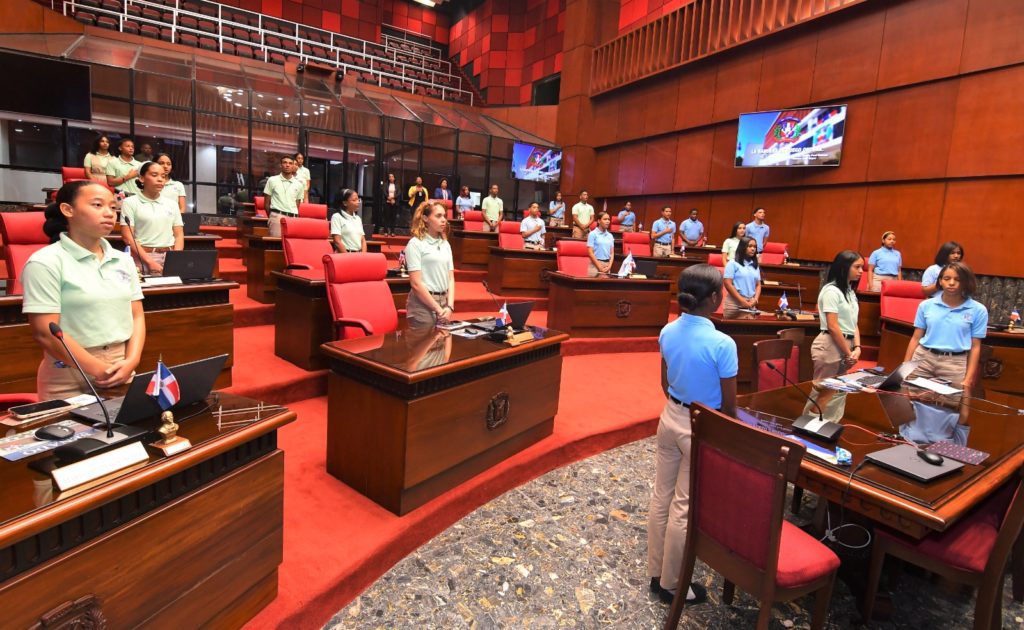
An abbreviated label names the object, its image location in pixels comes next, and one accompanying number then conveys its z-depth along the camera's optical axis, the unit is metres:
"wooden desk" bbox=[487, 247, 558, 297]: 6.79
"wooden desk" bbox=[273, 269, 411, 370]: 3.73
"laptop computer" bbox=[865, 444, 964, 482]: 1.74
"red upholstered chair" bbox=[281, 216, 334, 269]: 4.46
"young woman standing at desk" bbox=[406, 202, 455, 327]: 3.59
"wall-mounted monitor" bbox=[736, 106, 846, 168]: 7.93
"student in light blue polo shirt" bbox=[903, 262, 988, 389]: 3.38
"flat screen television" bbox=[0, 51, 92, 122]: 7.86
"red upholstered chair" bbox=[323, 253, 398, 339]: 3.37
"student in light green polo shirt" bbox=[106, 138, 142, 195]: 5.61
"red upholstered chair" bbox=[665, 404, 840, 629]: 1.57
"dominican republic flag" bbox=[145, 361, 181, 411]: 1.42
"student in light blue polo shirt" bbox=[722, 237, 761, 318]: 4.99
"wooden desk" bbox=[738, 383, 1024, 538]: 1.57
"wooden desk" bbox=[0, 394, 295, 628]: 1.10
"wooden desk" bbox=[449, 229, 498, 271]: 8.01
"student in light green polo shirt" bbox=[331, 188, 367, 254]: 4.75
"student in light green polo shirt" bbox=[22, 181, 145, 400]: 1.75
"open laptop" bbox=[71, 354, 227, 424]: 1.41
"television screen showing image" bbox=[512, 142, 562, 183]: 12.91
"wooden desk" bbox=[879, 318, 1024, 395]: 4.78
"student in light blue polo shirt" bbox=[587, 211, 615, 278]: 6.50
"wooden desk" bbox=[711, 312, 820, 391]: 4.52
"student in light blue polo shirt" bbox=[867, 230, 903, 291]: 6.69
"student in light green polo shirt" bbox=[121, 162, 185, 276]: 3.60
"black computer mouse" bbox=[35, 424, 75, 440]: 1.36
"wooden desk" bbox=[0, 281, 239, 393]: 2.76
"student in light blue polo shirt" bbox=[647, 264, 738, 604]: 1.94
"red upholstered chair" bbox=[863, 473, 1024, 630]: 1.71
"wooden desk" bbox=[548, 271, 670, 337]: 5.59
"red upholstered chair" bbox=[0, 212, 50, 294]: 3.29
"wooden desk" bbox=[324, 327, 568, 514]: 2.36
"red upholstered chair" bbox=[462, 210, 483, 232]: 8.70
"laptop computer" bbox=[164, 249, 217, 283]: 3.37
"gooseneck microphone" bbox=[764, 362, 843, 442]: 2.01
